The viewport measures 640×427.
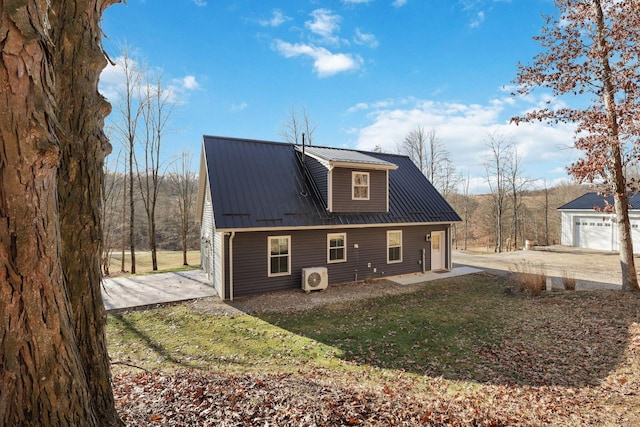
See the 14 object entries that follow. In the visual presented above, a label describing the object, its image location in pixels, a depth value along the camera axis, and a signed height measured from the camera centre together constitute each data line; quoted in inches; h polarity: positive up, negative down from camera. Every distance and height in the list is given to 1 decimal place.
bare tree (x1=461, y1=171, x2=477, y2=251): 1290.6 +80.8
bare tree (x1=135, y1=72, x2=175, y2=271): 697.6 +235.8
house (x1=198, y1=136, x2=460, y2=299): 418.3 +0.7
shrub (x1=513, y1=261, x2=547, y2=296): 419.8 -92.1
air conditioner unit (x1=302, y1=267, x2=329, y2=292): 441.7 -85.9
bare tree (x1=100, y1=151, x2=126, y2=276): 741.8 +73.7
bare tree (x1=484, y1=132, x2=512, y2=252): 1027.9 +189.7
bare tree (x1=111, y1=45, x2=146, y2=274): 653.3 +251.5
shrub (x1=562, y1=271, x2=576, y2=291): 426.0 -93.8
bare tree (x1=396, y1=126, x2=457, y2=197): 1143.6 +246.9
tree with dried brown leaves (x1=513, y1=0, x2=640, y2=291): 363.3 +172.4
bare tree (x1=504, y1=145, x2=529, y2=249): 1051.3 +149.9
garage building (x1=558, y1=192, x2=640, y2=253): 809.5 -25.4
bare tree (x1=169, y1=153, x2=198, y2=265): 823.5 +127.6
